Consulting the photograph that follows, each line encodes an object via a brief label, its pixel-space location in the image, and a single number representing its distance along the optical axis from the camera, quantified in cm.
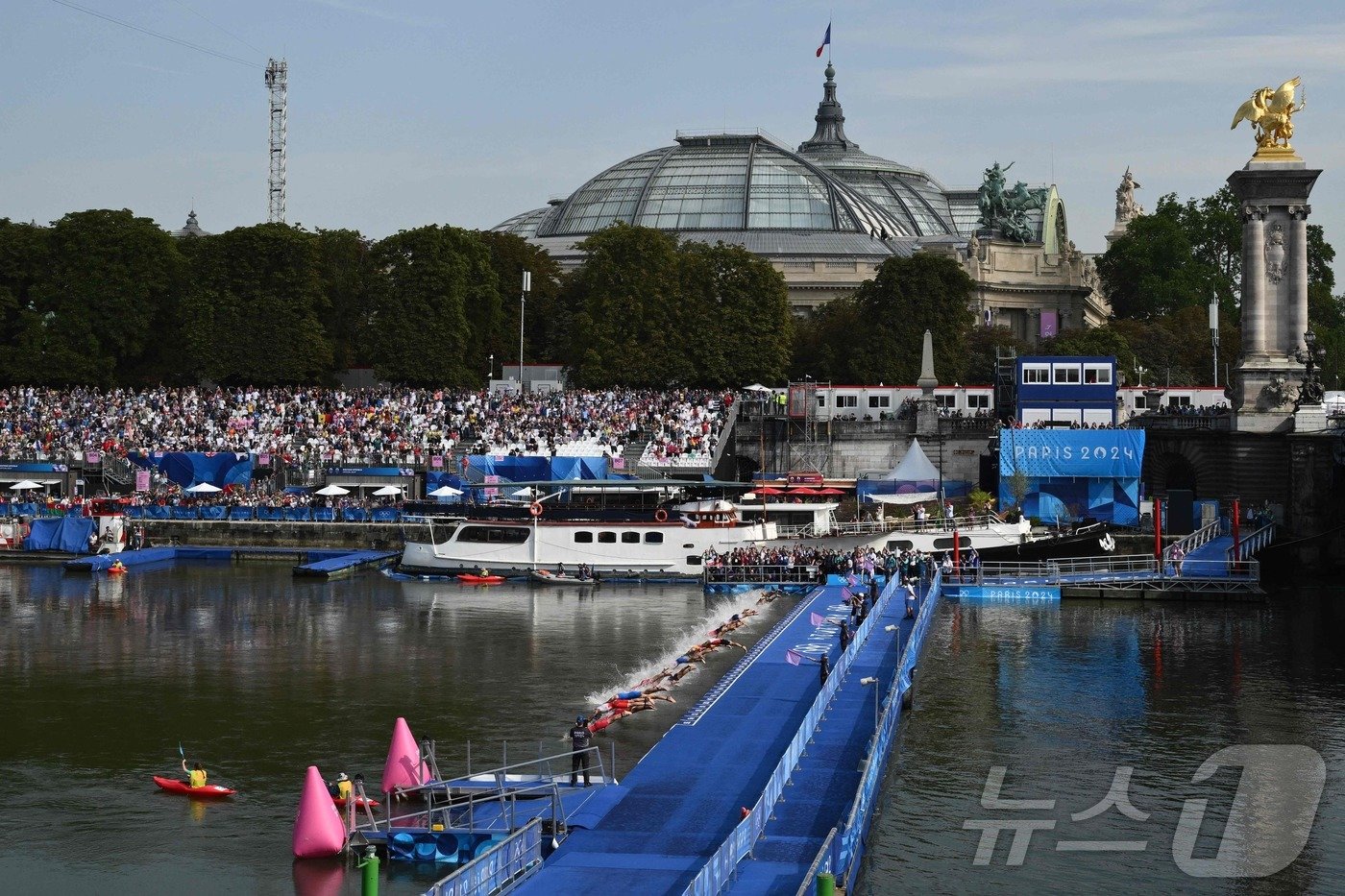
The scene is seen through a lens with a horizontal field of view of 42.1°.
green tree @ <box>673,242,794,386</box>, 12081
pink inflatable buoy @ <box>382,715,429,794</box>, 3809
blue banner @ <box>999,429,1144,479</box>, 9125
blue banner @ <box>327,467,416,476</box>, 10081
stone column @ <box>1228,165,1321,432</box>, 8788
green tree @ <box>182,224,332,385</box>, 11888
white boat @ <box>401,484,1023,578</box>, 8250
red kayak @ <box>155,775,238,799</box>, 3903
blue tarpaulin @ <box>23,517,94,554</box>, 9062
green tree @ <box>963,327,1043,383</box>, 13950
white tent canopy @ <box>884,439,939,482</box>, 9588
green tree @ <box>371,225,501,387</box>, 12069
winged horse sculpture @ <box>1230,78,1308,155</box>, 8875
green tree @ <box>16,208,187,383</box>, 11888
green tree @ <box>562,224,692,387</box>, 11931
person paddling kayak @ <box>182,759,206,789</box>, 3906
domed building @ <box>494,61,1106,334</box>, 16912
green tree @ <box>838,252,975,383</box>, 12925
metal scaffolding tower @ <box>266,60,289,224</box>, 15988
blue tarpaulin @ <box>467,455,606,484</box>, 9862
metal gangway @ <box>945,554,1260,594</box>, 7393
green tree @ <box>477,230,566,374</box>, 13262
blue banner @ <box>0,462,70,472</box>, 10200
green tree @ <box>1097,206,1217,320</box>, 17812
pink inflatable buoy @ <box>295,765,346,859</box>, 3419
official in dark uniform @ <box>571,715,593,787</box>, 3797
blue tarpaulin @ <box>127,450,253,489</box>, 10106
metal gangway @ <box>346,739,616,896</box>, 3109
